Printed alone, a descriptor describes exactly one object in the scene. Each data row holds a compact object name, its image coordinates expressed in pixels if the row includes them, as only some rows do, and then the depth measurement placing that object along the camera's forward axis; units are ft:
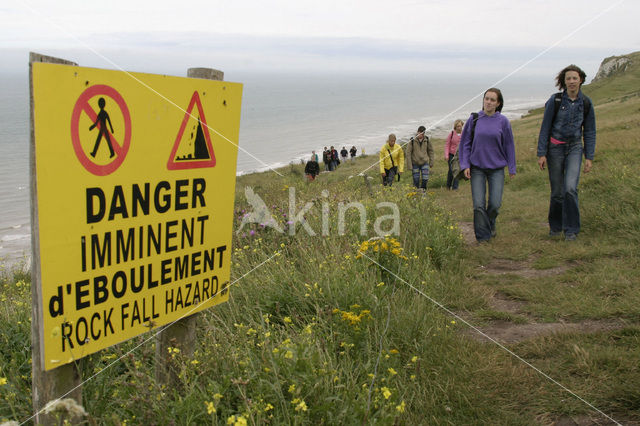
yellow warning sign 6.70
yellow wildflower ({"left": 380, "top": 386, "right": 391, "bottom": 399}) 7.93
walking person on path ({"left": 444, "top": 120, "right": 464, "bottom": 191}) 41.88
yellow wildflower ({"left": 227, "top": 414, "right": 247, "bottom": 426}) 6.76
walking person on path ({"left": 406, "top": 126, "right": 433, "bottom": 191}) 37.60
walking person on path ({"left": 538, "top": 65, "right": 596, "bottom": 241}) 21.31
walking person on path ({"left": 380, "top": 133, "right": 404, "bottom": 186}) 39.04
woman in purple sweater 22.31
